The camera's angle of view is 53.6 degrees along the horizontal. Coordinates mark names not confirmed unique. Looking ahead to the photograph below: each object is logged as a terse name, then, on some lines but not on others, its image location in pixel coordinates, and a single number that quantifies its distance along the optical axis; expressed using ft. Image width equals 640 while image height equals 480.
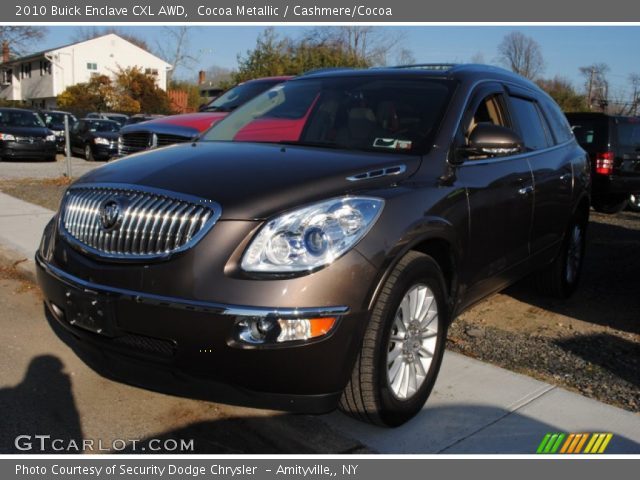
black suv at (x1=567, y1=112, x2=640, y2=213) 35.45
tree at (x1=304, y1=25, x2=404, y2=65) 102.68
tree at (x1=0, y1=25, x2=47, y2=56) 159.63
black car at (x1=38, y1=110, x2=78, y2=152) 75.46
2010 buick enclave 8.46
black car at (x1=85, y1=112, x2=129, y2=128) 98.07
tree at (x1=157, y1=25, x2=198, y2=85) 186.70
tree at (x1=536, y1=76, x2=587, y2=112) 120.47
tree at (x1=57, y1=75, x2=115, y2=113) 150.82
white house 172.76
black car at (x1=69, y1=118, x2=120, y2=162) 63.26
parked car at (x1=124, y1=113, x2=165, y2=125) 60.27
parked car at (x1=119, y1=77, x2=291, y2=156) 28.34
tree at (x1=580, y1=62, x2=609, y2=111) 152.09
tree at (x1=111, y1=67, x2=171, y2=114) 150.41
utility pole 151.43
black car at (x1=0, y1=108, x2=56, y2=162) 61.16
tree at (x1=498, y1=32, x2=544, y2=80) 144.56
